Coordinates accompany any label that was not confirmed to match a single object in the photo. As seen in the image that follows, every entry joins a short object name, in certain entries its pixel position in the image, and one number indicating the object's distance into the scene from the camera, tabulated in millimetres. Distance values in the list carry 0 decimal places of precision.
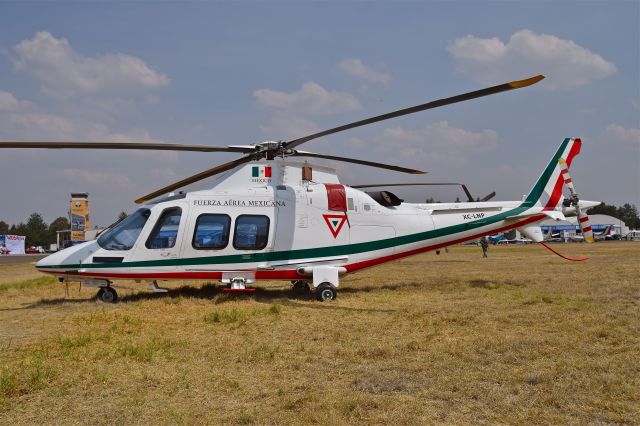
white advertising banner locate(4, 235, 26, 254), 79188
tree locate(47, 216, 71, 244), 121994
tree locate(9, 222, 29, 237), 128650
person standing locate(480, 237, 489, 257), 29819
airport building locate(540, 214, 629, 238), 91688
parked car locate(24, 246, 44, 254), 92625
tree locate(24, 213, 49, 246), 118862
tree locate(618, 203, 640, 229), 140625
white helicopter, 10812
